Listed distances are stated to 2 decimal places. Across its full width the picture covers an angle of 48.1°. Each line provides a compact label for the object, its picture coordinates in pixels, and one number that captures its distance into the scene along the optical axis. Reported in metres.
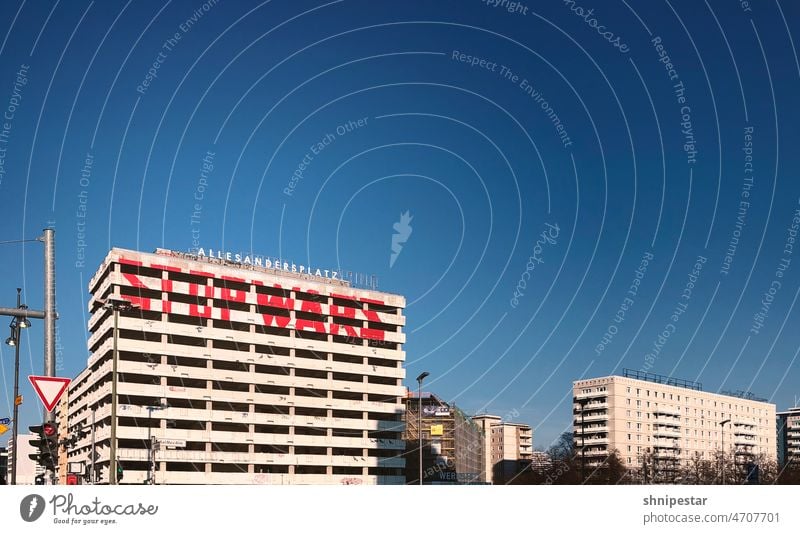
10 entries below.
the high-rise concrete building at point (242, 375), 122.38
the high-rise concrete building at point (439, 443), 150.12
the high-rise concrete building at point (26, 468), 176.20
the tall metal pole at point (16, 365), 27.94
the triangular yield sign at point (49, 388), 19.03
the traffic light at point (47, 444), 22.52
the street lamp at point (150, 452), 111.86
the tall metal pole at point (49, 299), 16.67
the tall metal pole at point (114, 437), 32.44
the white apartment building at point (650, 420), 178.62
